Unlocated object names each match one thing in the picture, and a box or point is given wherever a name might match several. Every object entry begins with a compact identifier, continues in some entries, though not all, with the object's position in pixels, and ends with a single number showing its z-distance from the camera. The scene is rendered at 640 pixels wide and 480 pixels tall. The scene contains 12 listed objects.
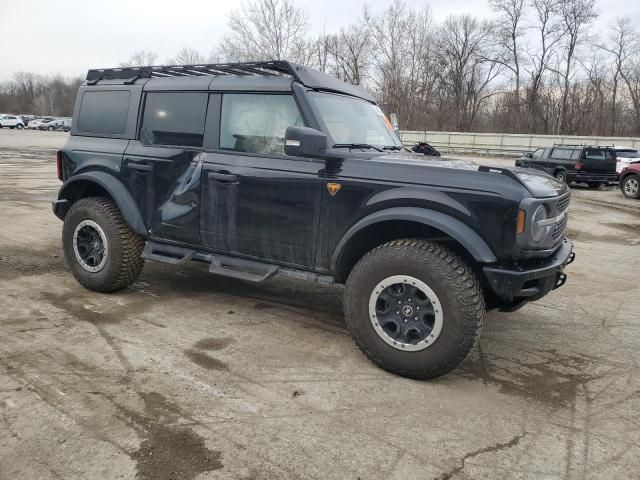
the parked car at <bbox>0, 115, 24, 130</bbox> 62.78
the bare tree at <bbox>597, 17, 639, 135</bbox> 46.62
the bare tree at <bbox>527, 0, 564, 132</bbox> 49.44
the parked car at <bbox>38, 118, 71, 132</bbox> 62.16
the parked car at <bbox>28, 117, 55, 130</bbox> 63.50
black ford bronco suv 3.31
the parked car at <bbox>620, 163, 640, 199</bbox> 16.25
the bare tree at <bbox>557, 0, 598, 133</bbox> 47.53
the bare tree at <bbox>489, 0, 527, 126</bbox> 51.34
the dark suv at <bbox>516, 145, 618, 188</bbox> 19.05
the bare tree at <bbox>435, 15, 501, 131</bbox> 55.16
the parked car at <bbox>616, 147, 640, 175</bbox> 20.35
